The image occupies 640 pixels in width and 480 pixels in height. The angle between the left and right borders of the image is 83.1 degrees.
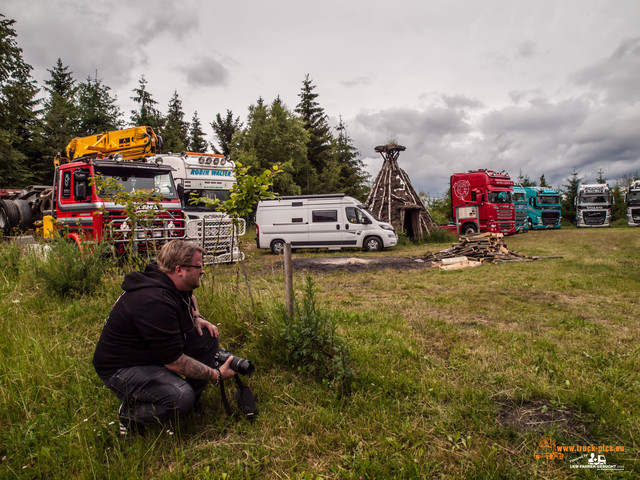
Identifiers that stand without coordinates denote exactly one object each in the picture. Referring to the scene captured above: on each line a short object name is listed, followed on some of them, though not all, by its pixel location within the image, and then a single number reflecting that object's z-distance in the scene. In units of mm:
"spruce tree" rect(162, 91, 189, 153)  39719
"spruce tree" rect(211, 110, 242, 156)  48750
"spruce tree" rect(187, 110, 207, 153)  45916
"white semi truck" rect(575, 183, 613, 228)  28031
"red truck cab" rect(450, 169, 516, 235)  19828
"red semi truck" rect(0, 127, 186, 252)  8188
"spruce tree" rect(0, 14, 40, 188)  20216
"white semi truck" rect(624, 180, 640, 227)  27170
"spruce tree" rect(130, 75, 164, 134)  38781
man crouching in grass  2494
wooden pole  3803
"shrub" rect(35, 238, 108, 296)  5555
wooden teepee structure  20172
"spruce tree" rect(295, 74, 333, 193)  36562
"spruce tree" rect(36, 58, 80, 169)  30094
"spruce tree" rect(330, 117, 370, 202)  39219
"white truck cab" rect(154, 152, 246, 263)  13055
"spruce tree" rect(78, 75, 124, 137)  34281
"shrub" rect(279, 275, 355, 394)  3396
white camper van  15508
